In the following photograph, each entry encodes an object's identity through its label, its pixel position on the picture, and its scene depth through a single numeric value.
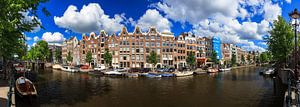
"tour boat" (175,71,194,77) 49.68
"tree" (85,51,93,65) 75.88
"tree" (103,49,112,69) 67.24
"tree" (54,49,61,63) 105.25
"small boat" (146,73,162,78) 47.45
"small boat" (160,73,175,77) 48.98
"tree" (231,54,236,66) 97.97
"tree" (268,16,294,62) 32.83
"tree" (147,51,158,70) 61.17
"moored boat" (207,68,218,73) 62.74
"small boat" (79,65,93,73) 62.33
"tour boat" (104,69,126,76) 50.45
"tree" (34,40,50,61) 88.92
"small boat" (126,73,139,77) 47.82
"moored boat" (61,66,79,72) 65.37
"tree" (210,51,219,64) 79.15
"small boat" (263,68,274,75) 50.50
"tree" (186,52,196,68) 67.93
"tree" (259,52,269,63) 133.64
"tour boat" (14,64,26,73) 49.02
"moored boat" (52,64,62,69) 79.19
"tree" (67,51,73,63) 89.60
